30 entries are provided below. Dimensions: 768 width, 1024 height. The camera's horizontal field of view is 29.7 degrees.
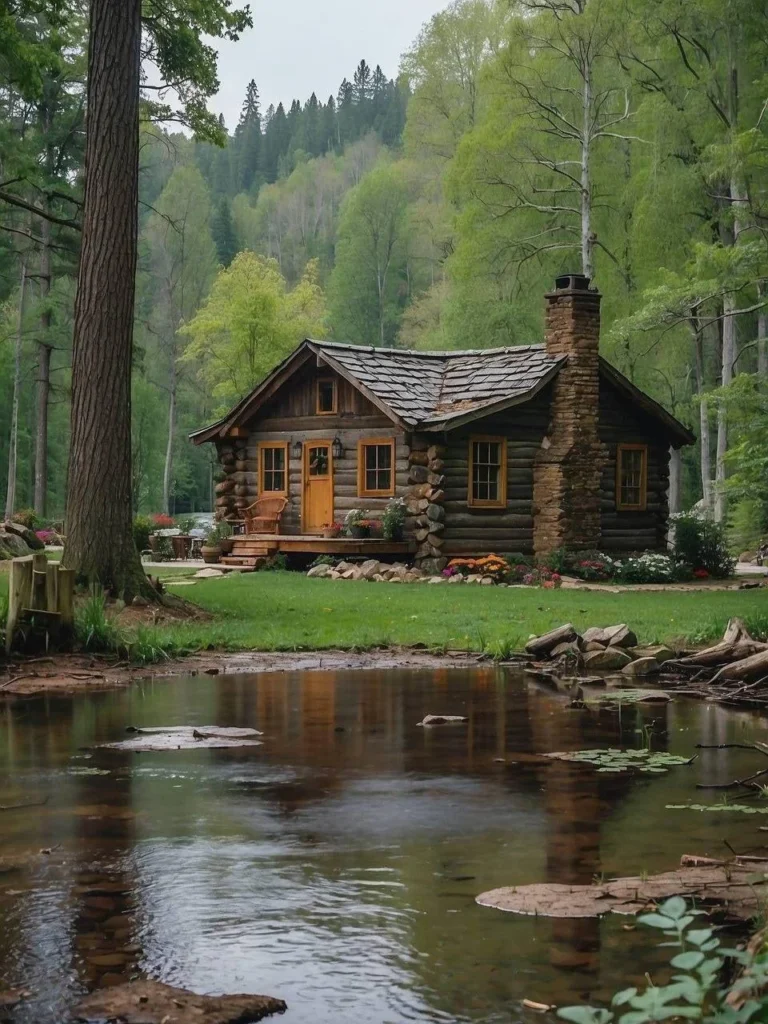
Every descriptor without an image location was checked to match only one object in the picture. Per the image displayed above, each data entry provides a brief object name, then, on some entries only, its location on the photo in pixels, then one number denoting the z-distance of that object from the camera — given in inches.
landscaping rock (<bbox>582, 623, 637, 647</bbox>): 606.2
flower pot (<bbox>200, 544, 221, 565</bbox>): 1294.3
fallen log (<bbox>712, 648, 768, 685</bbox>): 523.8
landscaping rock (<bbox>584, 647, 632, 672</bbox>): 588.4
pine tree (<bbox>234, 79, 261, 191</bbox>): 5639.8
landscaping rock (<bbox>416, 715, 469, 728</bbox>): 436.1
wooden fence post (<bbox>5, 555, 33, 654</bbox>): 555.2
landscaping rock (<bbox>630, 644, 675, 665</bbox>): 587.5
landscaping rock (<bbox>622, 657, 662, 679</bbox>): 574.9
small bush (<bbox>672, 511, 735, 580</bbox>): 1182.9
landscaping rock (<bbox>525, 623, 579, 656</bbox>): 604.4
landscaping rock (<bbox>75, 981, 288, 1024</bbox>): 179.6
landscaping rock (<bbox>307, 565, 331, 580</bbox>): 1162.3
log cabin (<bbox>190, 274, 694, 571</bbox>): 1190.3
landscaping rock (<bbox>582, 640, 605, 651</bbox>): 598.3
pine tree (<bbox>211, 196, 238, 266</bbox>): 4052.7
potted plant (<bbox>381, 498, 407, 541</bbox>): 1189.1
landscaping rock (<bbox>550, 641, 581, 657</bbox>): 593.0
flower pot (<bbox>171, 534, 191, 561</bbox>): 1456.7
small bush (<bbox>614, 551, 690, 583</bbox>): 1138.7
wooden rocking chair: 1307.8
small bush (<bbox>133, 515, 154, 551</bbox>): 1385.3
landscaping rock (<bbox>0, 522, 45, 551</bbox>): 1116.4
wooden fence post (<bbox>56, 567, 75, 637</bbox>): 574.2
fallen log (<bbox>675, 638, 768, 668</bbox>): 553.6
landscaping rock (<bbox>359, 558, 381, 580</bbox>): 1136.2
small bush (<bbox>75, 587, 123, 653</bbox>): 595.2
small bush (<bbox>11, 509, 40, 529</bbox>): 1665.8
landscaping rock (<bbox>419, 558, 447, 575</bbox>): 1162.0
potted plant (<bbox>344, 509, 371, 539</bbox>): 1203.9
